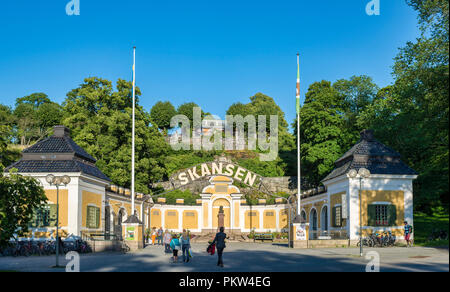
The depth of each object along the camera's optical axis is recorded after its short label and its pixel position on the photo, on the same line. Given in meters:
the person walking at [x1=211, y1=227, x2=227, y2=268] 17.95
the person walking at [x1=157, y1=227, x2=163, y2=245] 38.72
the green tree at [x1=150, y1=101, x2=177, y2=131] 79.38
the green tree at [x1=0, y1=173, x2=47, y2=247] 15.59
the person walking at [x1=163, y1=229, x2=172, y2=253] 26.23
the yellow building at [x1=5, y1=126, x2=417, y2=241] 28.75
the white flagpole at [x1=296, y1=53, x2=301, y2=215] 30.67
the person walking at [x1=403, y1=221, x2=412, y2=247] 28.48
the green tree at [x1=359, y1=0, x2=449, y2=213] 25.09
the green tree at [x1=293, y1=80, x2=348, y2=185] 48.34
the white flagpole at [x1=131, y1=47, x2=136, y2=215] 30.84
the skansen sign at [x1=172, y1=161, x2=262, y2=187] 55.41
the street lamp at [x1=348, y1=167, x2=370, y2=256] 23.65
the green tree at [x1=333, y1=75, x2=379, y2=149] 54.00
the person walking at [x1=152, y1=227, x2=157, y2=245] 37.70
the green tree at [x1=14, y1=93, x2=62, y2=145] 73.44
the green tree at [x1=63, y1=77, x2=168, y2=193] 45.72
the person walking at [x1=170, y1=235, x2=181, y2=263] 20.06
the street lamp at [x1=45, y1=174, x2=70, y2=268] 21.13
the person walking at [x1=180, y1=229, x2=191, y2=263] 20.55
